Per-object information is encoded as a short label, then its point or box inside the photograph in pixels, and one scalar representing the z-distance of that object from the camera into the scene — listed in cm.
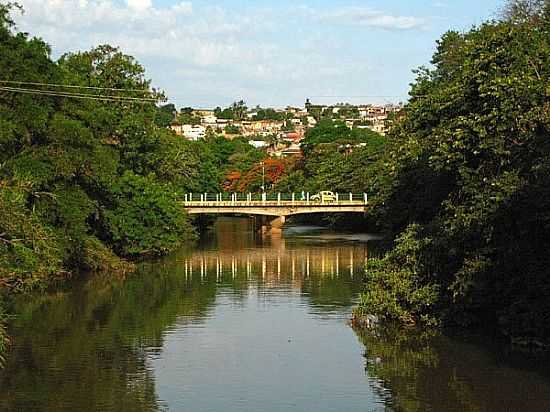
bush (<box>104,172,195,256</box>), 4909
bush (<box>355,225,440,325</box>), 3052
